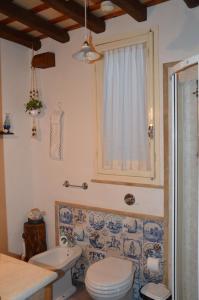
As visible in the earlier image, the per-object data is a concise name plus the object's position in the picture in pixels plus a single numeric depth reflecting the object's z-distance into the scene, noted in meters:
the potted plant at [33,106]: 3.13
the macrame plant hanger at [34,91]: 3.27
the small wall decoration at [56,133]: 3.10
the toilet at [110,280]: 2.18
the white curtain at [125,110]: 2.58
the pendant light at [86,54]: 1.95
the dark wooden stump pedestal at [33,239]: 3.15
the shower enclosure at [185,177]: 1.73
